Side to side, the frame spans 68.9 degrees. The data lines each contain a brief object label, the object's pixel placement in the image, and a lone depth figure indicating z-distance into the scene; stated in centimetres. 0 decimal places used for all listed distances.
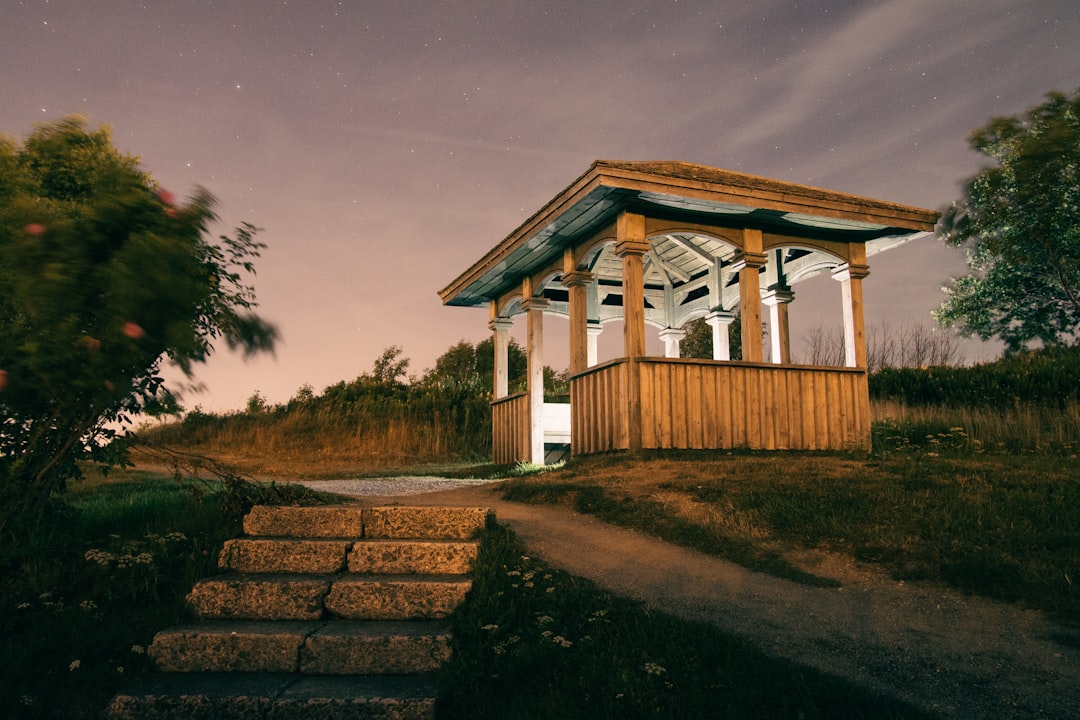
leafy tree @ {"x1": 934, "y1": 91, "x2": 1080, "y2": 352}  2098
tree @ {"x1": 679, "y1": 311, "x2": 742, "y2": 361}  3035
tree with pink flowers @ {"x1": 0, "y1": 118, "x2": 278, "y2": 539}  449
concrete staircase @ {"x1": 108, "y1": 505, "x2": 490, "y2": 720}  403
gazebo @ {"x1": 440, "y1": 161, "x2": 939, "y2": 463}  1002
